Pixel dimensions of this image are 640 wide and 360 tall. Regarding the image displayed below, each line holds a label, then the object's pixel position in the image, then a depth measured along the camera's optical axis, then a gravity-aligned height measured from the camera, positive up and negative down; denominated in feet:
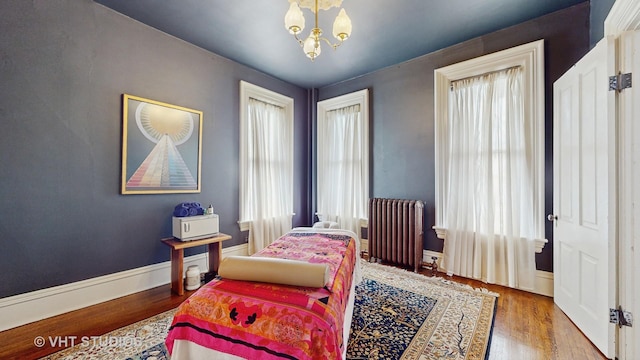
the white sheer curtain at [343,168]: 13.01 +0.77
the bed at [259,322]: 3.43 -2.09
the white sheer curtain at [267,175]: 12.00 +0.36
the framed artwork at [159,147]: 8.30 +1.23
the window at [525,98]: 8.26 +3.03
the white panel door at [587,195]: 5.37 -0.30
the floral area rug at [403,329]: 5.41 -3.72
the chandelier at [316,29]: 5.41 +3.54
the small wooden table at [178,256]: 8.25 -2.52
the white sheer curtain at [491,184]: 8.58 -0.05
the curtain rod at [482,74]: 8.92 +4.19
